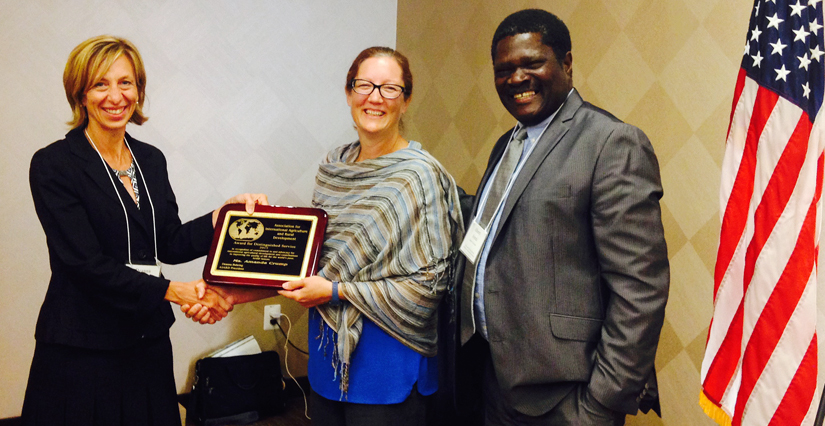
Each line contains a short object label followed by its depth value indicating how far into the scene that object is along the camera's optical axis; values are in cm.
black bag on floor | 304
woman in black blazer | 165
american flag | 141
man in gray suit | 126
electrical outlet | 346
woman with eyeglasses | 167
